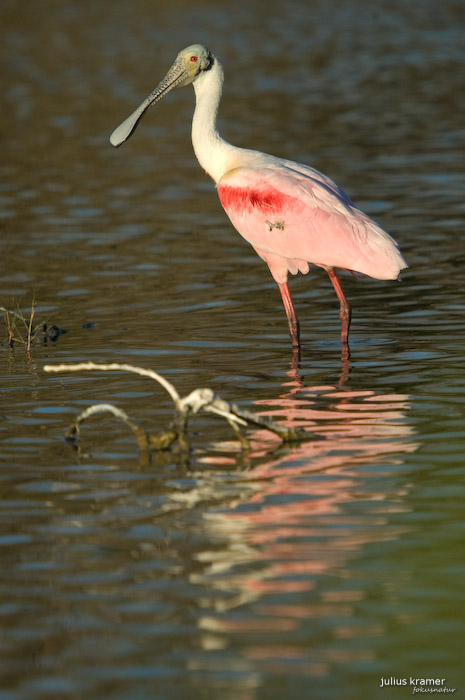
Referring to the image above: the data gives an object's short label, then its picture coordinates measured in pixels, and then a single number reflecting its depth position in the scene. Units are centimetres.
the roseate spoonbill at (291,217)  1930
